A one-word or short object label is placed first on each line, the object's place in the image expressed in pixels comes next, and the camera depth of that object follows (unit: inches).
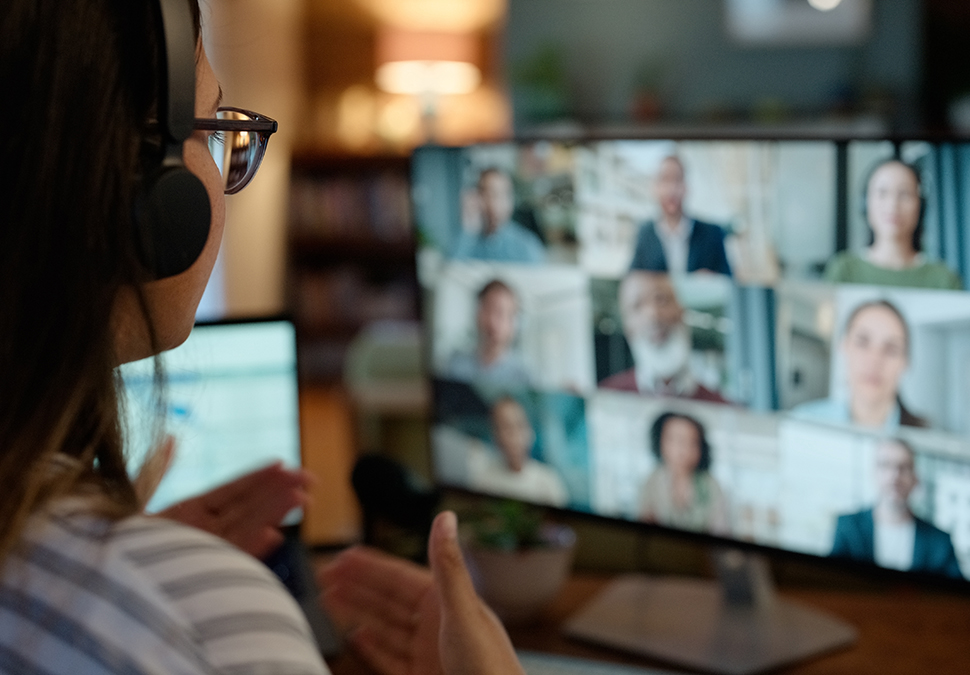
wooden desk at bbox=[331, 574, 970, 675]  34.8
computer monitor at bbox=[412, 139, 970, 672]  30.1
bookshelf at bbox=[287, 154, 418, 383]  188.9
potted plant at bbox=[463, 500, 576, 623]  38.6
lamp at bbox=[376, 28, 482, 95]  164.6
